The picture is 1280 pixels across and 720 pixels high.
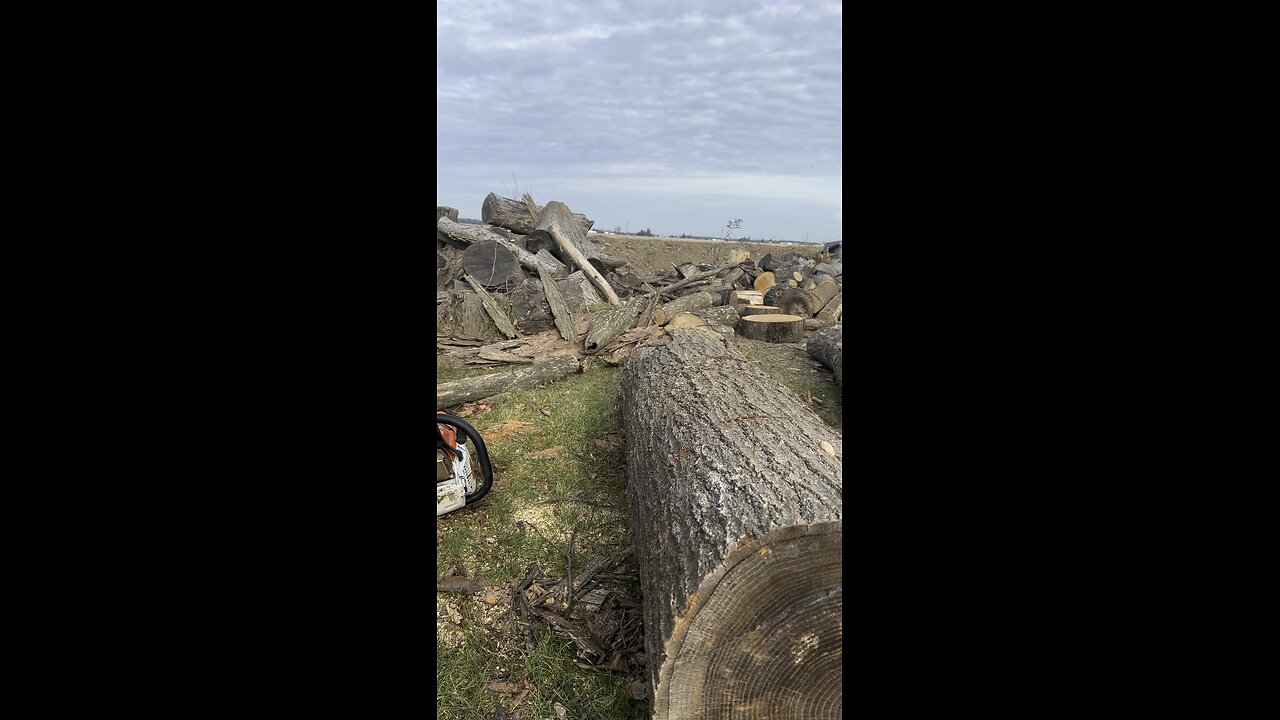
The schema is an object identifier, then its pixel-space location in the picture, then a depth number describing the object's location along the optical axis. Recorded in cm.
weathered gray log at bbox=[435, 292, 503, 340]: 823
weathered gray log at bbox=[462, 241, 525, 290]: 991
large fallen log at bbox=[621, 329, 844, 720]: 197
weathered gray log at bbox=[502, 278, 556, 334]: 867
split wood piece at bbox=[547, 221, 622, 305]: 1092
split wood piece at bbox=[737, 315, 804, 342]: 876
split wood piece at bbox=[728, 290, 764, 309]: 1063
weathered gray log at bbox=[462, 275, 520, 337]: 832
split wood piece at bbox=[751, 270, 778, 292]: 1270
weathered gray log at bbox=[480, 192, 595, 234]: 1332
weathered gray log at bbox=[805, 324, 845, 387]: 708
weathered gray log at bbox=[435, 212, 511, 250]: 1098
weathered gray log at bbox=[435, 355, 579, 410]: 592
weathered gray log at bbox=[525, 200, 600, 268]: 1221
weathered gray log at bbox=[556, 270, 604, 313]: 1001
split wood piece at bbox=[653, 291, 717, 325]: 921
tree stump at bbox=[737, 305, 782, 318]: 973
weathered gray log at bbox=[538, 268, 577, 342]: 811
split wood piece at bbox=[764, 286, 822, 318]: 1023
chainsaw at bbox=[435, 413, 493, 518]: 354
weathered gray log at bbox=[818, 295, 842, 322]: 1022
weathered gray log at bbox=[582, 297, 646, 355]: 759
